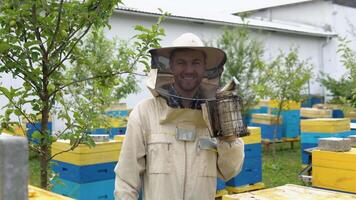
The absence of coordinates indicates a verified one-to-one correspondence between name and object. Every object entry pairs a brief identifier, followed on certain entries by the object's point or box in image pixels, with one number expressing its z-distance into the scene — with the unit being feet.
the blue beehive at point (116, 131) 21.25
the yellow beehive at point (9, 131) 7.27
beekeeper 6.05
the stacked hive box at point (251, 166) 16.26
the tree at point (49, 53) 6.77
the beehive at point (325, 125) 18.38
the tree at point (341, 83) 17.43
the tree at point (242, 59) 28.35
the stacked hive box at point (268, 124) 26.96
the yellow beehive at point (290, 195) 7.80
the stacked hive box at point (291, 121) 28.60
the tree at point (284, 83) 24.68
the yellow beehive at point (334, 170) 11.35
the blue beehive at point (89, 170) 11.96
